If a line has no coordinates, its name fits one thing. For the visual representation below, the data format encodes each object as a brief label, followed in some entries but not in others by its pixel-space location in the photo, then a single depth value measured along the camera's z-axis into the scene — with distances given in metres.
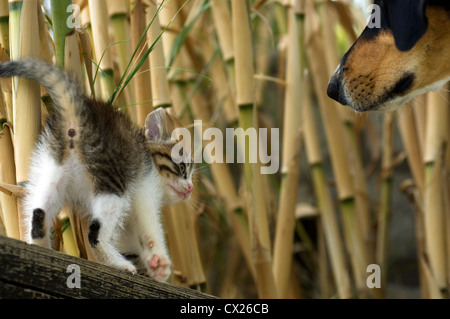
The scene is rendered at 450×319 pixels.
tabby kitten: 1.69
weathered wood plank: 1.61
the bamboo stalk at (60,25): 1.74
